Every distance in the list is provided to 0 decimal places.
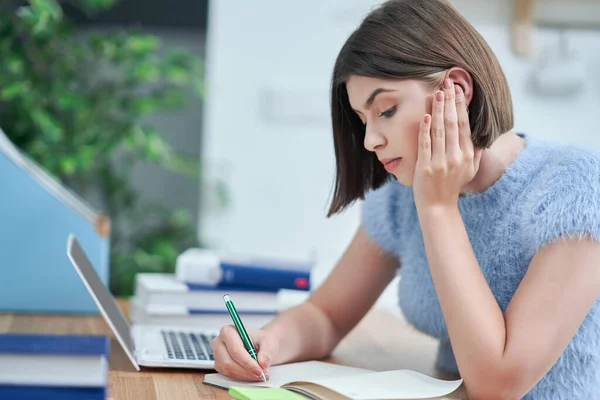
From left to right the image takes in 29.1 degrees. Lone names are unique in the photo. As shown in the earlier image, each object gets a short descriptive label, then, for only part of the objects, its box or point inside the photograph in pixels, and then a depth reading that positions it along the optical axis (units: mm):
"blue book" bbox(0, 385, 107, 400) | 1269
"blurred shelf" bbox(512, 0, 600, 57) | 4039
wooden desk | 1571
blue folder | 2148
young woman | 1523
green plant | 3317
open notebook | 1451
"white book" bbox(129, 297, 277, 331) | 2006
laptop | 1663
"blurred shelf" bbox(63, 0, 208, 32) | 4151
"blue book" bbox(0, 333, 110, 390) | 1277
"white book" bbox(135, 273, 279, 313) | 2027
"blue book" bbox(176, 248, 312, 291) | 2077
